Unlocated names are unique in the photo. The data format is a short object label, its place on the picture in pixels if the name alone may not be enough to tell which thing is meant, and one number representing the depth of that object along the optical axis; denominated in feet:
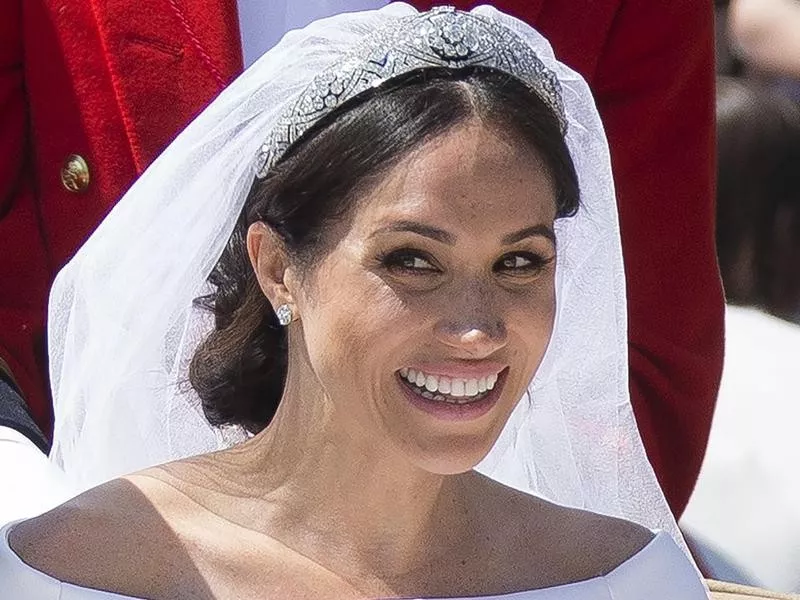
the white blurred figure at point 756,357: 20.48
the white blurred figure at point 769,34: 23.47
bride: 12.97
